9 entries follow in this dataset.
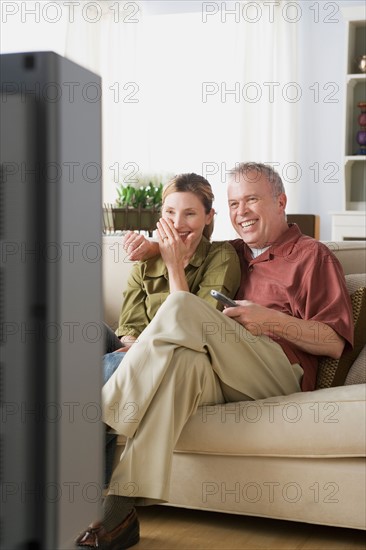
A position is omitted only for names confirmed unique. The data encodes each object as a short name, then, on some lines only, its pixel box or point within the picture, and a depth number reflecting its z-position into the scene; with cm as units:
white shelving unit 512
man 204
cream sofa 207
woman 252
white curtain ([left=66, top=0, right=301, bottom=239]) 583
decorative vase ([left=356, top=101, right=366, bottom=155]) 529
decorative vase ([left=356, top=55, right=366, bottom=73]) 521
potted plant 333
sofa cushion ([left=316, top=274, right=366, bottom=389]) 238
